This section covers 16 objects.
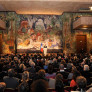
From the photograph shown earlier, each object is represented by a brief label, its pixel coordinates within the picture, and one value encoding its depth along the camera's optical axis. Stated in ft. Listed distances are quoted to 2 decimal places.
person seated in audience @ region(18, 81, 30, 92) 6.59
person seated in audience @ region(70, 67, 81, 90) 10.04
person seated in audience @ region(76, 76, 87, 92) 7.21
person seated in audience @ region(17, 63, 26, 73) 15.31
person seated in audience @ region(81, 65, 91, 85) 14.00
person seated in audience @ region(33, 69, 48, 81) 9.71
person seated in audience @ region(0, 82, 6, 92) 7.15
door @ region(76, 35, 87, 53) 48.97
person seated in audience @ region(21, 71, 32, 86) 10.19
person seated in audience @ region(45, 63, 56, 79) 12.84
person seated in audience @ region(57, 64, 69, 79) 13.51
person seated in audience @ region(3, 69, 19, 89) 10.18
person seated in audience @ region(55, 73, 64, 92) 7.20
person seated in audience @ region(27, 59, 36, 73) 14.26
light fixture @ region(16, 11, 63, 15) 47.83
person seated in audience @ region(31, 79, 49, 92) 4.99
